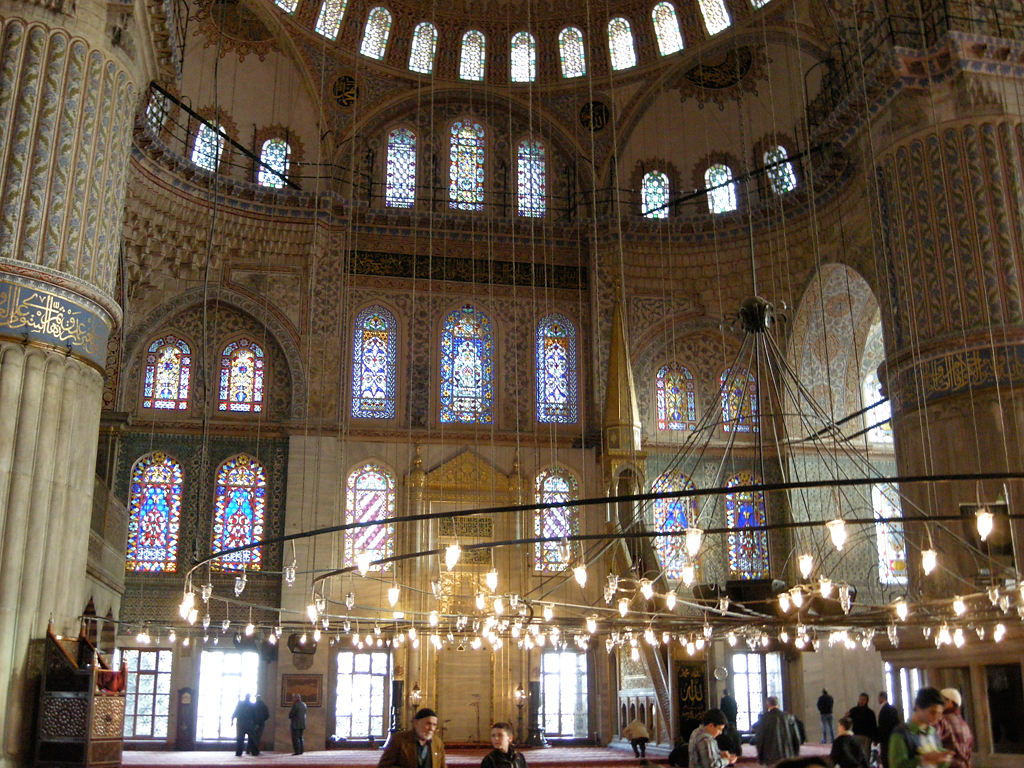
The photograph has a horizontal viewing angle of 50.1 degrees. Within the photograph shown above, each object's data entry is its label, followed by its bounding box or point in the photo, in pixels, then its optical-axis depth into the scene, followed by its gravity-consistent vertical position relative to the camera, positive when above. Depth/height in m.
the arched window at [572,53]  19.14 +10.80
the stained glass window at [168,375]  16.80 +4.77
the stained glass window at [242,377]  17.06 +4.80
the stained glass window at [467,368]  17.62 +5.11
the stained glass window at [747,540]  17.48 +2.38
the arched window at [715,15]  18.33 +10.96
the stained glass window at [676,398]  17.97 +4.69
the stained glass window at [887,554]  17.45 +2.14
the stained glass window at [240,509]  16.56 +2.72
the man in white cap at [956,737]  6.24 -0.25
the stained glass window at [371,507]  16.73 +2.79
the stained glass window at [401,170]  18.36 +8.57
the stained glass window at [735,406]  17.56 +4.53
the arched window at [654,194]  18.62 +8.24
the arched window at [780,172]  17.34 +8.06
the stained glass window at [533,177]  18.67 +8.58
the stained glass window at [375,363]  17.41 +5.11
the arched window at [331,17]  18.36 +10.95
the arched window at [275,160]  17.77 +8.39
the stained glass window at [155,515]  16.23 +2.61
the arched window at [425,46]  18.95 +10.83
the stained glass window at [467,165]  18.59 +8.76
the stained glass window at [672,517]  17.02 +2.74
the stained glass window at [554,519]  17.16 +2.64
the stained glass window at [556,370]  17.89 +5.14
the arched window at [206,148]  17.02 +8.23
